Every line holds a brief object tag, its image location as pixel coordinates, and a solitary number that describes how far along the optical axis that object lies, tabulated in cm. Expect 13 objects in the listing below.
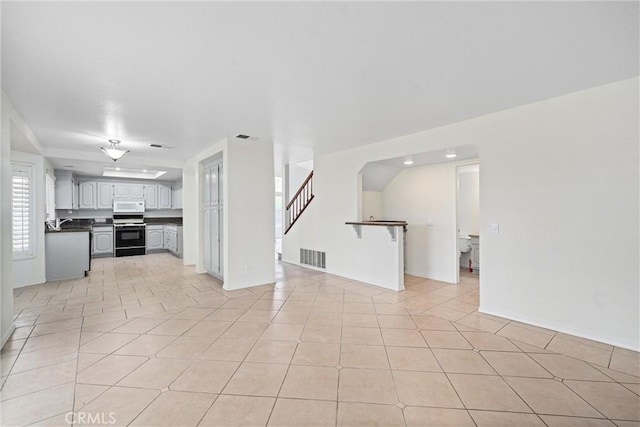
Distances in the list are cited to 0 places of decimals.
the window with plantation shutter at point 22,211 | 471
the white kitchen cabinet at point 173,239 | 788
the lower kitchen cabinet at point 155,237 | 869
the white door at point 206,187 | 553
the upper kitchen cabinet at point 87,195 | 806
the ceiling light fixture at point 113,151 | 463
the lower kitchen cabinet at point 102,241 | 789
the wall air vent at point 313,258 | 615
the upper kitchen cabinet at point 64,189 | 736
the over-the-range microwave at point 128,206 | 846
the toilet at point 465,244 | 607
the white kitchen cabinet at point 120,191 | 852
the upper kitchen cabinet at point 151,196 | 900
